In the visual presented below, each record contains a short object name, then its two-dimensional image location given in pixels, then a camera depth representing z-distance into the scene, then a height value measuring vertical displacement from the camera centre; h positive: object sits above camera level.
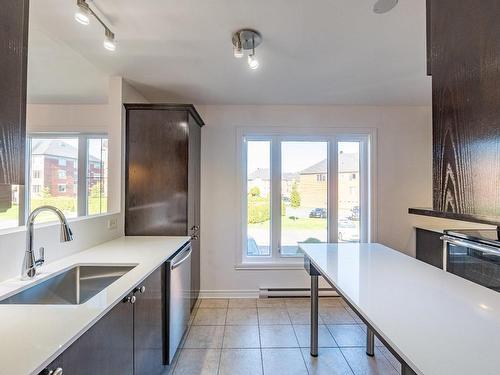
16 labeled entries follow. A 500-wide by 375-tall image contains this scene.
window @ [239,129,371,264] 3.64 -0.03
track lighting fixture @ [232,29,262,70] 1.92 +1.08
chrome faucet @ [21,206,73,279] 1.44 -0.31
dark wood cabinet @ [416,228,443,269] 3.16 -0.68
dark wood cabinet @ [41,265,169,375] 1.00 -0.69
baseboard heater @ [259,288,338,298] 3.51 -1.29
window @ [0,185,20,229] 2.35 -0.22
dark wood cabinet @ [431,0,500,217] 0.43 +0.15
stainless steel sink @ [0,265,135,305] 1.59 -0.57
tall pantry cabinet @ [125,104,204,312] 2.76 +0.22
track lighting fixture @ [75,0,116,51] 1.56 +1.04
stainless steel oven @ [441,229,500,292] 2.32 -0.60
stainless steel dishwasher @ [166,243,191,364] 2.04 -0.87
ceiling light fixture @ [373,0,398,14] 1.61 +1.10
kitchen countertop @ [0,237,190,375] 0.79 -0.47
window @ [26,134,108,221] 3.28 +0.25
